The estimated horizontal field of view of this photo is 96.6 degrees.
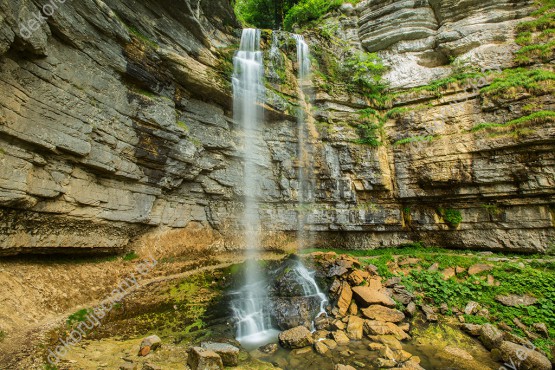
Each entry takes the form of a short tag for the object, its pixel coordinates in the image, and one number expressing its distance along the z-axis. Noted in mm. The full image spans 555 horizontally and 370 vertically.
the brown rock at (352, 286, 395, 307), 8633
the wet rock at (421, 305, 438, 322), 8320
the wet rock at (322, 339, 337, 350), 6941
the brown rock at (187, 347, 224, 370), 5344
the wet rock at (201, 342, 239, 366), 5863
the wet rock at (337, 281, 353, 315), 8720
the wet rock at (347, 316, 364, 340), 7359
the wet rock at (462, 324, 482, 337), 7536
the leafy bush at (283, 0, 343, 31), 18188
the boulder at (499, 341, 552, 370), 5988
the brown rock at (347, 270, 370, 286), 9898
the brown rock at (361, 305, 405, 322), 8094
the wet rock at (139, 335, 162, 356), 5893
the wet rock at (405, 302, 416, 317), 8543
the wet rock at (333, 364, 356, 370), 5738
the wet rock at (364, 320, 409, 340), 7426
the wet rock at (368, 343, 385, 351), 6742
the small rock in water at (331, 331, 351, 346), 7125
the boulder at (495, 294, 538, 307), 8195
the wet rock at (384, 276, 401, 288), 10088
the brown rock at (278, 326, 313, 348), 6977
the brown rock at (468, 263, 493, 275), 9930
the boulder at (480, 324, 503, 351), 6930
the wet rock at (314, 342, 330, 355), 6652
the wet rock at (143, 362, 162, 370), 5004
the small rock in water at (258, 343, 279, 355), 6857
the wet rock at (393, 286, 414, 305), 9070
